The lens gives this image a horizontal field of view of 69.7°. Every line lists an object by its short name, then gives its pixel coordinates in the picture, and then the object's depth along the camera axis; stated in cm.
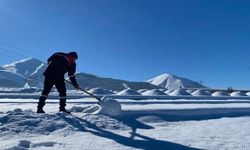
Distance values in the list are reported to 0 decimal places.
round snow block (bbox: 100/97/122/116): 385
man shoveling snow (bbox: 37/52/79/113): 396
